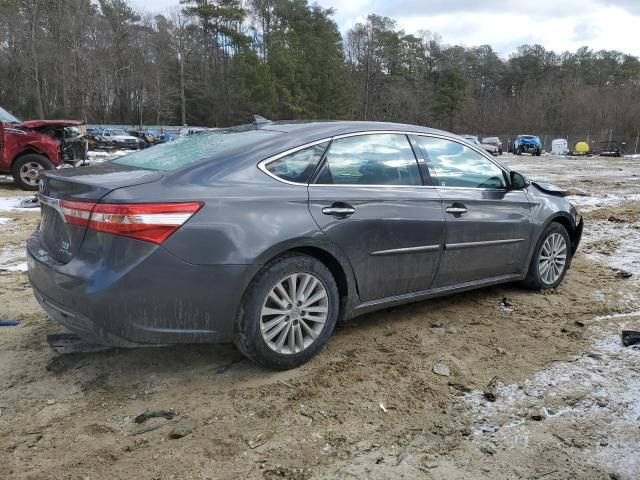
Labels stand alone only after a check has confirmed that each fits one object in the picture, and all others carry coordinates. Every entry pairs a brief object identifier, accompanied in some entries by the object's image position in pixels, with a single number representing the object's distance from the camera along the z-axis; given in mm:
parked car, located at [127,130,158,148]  34844
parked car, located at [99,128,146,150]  32562
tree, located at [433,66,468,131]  74750
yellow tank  41094
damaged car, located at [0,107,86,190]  11055
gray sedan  2723
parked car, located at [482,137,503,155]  42009
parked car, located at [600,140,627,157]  38469
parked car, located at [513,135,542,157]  41625
